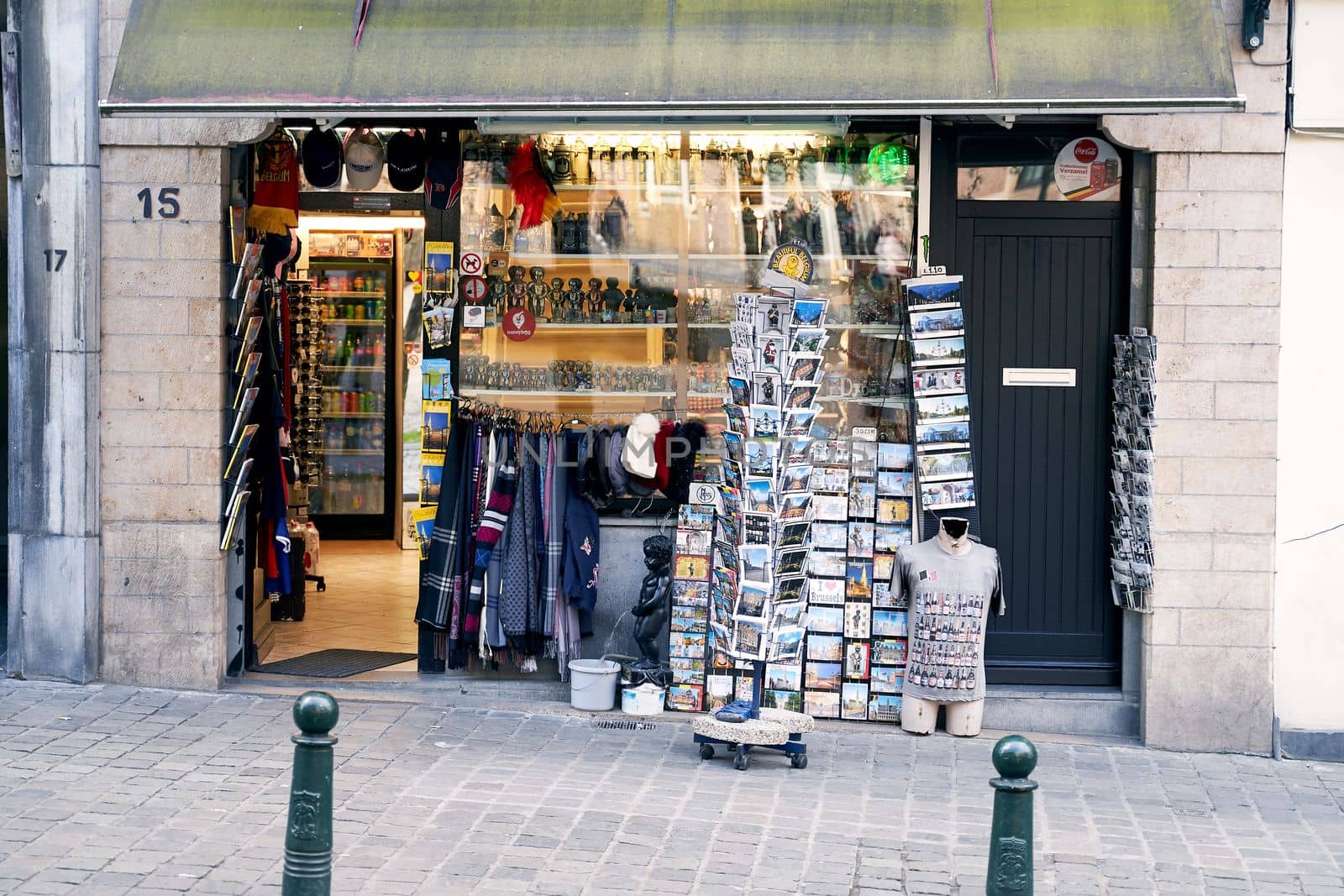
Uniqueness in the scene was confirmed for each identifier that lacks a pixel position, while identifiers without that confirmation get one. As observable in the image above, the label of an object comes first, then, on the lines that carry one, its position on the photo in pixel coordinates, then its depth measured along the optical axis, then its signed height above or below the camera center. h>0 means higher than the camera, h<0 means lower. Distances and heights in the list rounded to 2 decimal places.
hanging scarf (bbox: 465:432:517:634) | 8.73 -0.62
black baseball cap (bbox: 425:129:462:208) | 9.02 +1.35
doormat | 9.32 -1.66
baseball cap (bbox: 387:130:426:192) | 9.12 +1.44
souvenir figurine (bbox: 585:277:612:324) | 9.14 +0.63
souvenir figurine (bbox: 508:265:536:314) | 9.15 +0.68
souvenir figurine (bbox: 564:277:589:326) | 9.16 +0.66
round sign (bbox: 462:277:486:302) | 9.09 +0.67
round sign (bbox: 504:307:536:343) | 9.13 +0.46
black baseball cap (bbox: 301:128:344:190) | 9.21 +1.47
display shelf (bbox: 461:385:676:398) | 9.13 +0.05
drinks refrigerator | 14.80 +0.02
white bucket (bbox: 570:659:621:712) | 8.60 -1.60
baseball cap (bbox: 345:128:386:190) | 9.19 +1.48
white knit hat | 8.62 -0.27
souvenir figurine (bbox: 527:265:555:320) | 9.16 +0.62
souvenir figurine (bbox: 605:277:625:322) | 9.13 +0.61
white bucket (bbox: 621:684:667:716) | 8.56 -1.67
